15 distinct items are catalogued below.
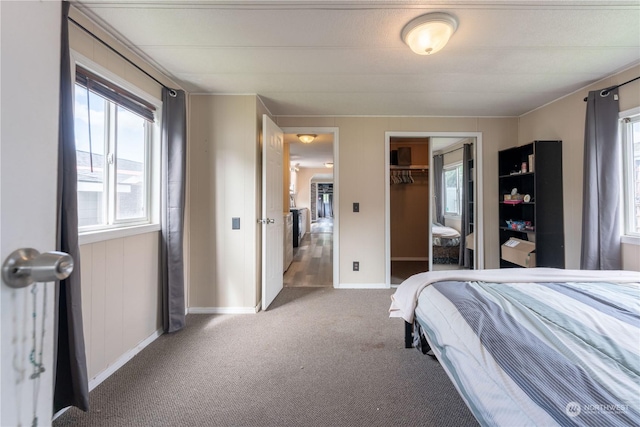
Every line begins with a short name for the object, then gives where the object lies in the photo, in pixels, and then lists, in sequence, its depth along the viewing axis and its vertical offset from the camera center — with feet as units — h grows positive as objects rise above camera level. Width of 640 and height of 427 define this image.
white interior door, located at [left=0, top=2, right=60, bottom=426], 1.24 +0.12
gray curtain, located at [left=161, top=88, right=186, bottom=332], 7.23 +0.17
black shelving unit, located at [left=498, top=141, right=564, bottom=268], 9.04 +0.28
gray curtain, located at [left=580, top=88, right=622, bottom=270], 7.32 +0.78
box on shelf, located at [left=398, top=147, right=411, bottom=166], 15.52 +3.35
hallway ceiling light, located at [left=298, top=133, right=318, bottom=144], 13.74 +4.08
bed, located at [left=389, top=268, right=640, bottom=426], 2.31 -1.56
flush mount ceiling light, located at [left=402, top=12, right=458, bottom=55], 5.11 +3.73
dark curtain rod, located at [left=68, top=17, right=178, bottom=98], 4.95 +3.62
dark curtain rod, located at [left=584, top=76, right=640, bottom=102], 7.31 +3.49
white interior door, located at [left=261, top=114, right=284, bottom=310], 8.82 +0.06
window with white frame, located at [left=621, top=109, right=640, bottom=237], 7.21 +1.10
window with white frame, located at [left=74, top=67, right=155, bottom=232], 5.26 +1.42
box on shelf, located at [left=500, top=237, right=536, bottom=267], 9.22 -1.51
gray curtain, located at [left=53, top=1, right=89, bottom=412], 4.26 -1.20
